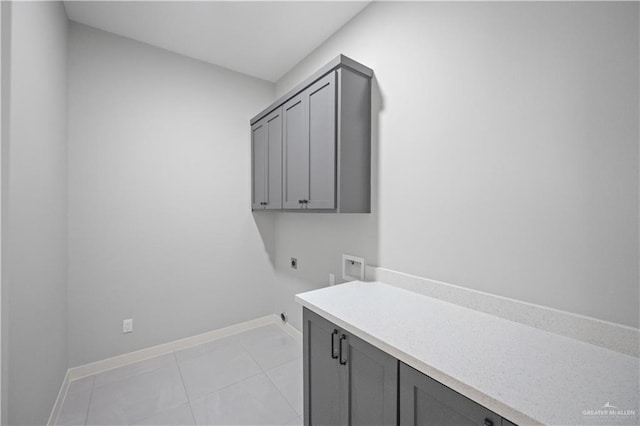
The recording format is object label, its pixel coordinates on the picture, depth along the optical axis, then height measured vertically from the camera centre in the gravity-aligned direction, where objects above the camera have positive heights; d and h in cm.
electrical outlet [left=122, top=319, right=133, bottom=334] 223 -95
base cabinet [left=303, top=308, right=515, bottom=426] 82 -67
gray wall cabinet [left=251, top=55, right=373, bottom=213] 168 +50
